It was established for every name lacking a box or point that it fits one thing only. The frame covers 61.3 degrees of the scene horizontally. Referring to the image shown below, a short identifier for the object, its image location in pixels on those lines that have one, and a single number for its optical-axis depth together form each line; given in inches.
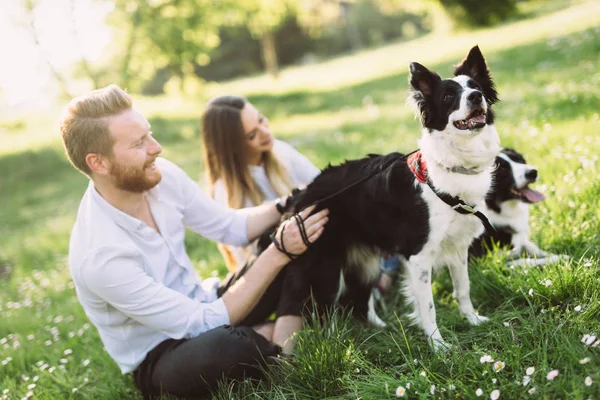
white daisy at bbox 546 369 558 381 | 77.3
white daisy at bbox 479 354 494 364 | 84.9
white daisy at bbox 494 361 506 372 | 84.1
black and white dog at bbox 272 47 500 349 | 102.2
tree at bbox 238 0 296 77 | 877.2
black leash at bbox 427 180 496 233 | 103.7
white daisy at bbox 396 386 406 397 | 86.0
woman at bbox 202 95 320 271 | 163.5
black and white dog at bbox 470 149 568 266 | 132.5
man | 106.8
